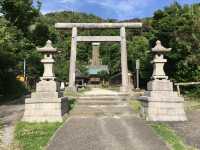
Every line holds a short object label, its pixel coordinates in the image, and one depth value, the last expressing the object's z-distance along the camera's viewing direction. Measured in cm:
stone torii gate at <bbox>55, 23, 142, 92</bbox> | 1252
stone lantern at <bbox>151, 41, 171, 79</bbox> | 662
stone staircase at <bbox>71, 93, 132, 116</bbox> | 737
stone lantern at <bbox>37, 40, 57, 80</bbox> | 672
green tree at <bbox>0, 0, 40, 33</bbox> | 1080
